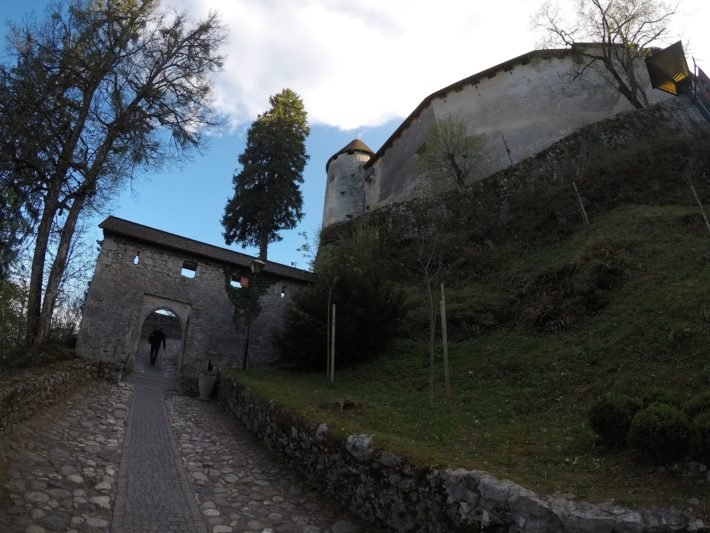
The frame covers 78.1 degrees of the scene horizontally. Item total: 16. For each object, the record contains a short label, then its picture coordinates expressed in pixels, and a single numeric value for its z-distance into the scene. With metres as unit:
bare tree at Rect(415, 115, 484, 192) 21.42
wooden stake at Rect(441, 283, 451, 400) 6.77
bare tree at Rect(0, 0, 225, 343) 9.24
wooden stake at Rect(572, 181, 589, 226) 13.88
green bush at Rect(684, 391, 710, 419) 3.86
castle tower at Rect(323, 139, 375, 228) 30.08
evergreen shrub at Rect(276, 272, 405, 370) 11.02
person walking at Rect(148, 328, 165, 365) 17.92
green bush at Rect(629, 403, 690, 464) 3.71
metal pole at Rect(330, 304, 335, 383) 9.42
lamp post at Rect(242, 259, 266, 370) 12.85
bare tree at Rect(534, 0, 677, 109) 20.97
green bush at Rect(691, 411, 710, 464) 3.48
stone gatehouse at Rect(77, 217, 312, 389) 13.20
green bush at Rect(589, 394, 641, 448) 4.30
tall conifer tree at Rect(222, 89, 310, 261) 23.00
